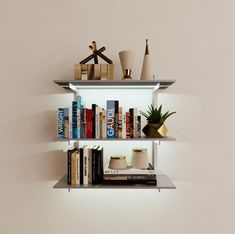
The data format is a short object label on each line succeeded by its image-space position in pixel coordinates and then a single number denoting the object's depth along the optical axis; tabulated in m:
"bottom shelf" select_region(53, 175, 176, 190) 1.51
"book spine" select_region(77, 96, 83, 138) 1.55
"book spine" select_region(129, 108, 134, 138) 1.57
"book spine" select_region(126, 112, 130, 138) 1.57
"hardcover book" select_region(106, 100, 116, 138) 1.55
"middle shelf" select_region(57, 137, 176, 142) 1.52
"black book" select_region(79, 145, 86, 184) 1.56
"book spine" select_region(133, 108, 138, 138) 1.57
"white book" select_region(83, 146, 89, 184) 1.56
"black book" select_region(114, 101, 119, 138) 1.56
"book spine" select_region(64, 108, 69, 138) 1.55
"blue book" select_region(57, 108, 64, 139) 1.56
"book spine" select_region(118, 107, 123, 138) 1.55
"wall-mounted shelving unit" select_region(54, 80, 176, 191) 1.51
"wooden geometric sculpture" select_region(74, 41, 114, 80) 1.59
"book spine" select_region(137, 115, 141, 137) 1.57
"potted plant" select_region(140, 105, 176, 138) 1.56
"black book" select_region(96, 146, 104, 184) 1.57
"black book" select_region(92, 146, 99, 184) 1.57
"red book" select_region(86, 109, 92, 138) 1.55
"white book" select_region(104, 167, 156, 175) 1.57
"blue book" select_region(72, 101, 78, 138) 1.55
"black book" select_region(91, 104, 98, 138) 1.55
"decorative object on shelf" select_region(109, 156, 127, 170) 1.62
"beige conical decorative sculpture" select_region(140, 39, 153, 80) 1.61
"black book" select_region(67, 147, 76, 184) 1.55
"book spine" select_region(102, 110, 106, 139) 1.55
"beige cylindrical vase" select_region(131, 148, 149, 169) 1.63
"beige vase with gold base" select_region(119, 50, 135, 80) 1.62
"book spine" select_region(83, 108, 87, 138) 1.56
